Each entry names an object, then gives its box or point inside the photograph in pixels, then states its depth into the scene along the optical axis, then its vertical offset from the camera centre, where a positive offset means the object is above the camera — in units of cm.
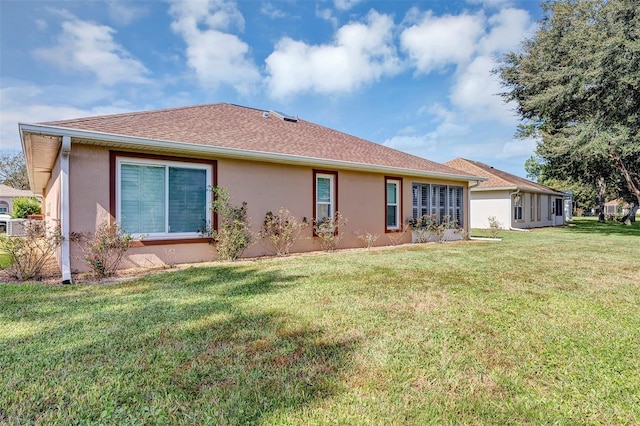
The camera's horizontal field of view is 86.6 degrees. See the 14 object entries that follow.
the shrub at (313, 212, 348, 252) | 1015 -51
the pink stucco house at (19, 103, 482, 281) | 670 +102
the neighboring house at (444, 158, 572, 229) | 2177 +93
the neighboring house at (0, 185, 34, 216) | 2771 +155
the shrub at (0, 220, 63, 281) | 609 -59
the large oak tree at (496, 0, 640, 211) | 1365 +580
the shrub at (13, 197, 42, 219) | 2142 +39
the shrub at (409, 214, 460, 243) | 1260 -55
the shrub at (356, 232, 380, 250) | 1112 -81
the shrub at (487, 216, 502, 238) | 1570 -76
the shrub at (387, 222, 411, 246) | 1202 -77
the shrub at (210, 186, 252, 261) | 800 -36
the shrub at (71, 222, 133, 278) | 639 -62
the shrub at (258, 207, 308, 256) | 907 -47
